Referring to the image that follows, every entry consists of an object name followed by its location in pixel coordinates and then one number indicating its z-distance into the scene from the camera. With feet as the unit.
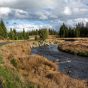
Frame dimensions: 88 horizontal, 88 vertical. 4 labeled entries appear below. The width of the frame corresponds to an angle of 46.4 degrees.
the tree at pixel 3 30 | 163.30
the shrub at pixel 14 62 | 37.21
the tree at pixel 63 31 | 229.49
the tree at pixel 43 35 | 200.95
